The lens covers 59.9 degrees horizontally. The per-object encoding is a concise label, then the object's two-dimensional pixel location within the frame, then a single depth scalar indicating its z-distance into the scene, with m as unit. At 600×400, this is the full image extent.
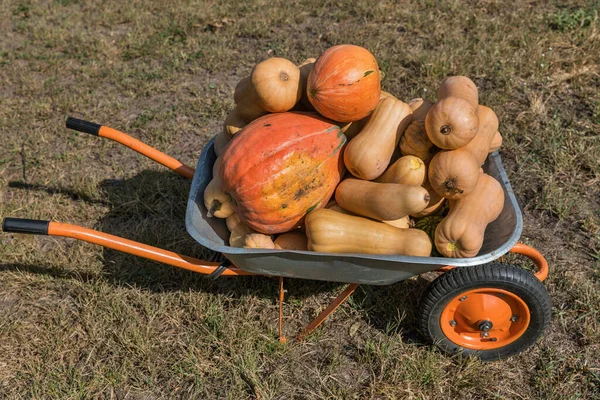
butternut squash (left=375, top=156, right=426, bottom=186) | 2.29
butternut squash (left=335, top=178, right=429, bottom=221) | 2.20
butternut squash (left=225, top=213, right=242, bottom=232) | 2.56
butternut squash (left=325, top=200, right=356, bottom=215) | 2.44
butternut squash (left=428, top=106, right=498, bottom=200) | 2.22
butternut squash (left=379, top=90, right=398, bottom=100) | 2.62
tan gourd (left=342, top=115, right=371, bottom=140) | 2.56
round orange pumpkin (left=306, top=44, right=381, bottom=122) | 2.29
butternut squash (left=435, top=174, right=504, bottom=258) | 2.24
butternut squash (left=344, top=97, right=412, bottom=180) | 2.34
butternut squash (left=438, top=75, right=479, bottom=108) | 2.39
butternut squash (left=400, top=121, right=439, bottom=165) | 2.36
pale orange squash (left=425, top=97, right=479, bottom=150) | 2.17
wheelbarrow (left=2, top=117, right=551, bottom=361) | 2.19
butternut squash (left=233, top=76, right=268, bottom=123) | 2.57
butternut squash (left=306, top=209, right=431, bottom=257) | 2.25
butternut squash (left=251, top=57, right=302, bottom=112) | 2.41
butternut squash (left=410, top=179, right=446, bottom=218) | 2.42
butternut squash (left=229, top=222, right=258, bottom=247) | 2.49
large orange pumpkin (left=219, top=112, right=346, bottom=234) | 2.25
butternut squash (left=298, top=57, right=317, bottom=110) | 2.51
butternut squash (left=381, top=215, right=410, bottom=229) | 2.39
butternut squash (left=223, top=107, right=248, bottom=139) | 2.68
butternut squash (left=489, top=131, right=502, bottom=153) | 2.66
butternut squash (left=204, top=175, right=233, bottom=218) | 2.45
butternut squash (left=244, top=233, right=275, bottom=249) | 2.38
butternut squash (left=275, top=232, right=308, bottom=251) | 2.46
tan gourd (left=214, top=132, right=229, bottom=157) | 2.77
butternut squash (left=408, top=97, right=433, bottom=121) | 2.48
